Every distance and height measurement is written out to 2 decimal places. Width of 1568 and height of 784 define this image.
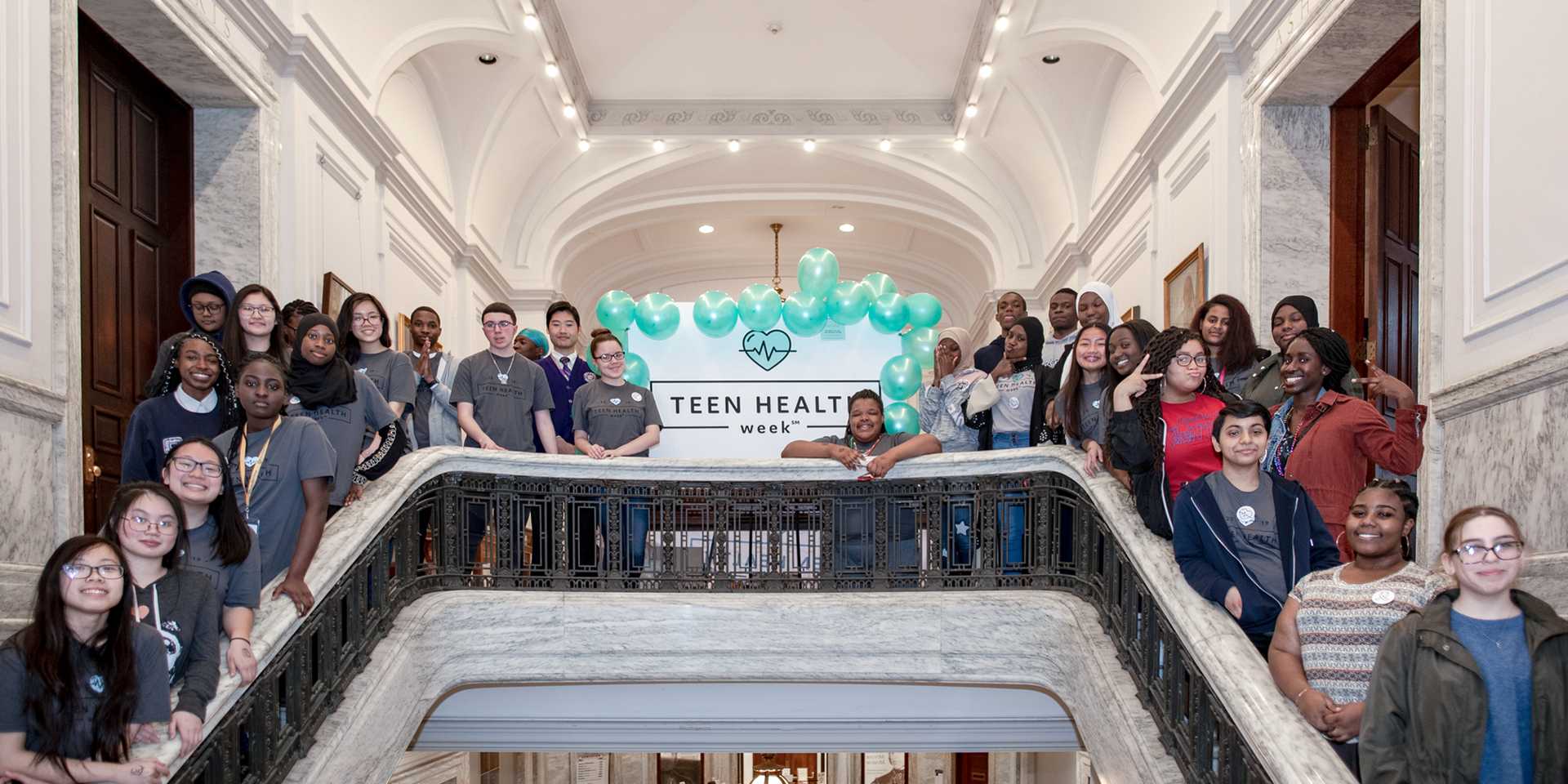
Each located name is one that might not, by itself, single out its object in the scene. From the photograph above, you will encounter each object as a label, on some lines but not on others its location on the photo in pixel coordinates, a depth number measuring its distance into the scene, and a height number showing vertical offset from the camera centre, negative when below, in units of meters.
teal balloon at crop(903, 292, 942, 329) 12.34 +0.68
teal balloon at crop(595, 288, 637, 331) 12.07 +0.67
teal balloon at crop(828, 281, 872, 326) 12.06 +0.74
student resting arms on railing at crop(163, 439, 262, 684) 3.98 -0.49
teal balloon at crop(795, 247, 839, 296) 12.02 +1.02
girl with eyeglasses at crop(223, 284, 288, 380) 5.26 +0.24
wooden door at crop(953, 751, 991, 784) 17.19 -5.14
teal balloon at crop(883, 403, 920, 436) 11.62 -0.31
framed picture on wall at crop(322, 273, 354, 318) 8.57 +0.60
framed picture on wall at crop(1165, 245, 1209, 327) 8.83 +0.68
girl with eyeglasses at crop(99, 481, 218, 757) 3.67 -0.61
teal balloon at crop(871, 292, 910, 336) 12.01 +0.65
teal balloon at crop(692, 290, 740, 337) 11.88 +0.63
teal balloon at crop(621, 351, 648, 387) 11.56 +0.11
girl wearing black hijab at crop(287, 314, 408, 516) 5.23 -0.05
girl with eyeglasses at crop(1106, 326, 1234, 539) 4.68 -0.14
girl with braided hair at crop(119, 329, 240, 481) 4.61 -0.09
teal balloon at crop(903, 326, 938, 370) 12.26 +0.37
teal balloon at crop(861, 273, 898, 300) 12.22 +0.93
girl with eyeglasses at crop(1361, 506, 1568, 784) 3.19 -0.74
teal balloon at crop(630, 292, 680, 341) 11.90 +0.60
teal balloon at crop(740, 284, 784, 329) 11.91 +0.69
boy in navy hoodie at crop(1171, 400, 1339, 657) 4.09 -0.47
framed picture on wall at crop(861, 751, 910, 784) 23.22 -6.93
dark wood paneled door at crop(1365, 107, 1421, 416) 7.52 +0.80
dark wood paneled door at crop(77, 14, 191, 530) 6.52 +0.82
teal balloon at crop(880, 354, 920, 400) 11.84 +0.06
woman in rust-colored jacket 4.66 -0.18
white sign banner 11.82 -0.01
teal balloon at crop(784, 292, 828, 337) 11.91 +0.64
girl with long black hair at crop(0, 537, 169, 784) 3.34 -0.77
